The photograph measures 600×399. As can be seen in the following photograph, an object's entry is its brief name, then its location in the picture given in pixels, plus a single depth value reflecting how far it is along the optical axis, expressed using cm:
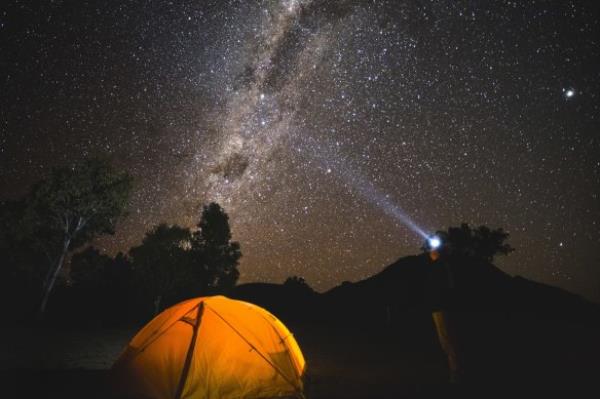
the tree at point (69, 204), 2009
